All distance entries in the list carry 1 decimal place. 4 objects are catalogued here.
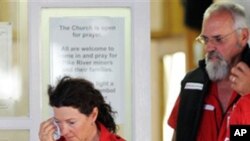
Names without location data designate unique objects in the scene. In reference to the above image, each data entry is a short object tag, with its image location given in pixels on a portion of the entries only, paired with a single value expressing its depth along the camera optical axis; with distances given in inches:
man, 269.0
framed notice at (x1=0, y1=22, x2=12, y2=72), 334.8
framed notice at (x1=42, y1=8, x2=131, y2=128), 336.8
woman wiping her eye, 235.3
